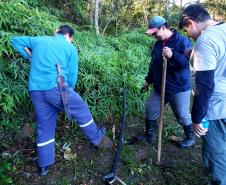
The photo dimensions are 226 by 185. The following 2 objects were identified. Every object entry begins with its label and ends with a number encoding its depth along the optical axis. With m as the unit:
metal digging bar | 2.12
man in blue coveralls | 2.09
